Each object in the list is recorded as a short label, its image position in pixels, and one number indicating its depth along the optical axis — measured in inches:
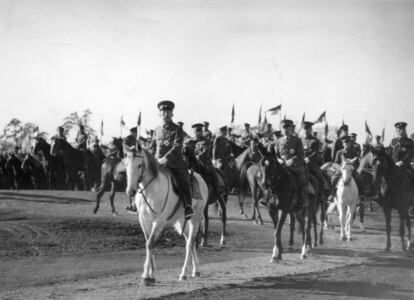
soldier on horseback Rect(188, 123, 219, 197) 589.3
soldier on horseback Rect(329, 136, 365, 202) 744.3
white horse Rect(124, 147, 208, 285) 398.9
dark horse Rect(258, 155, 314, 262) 529.7
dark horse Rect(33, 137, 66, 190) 1026.1
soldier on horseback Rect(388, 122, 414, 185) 667.4
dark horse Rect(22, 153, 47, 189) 1109.7
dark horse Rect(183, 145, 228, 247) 559.5
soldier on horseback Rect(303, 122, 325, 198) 655.8
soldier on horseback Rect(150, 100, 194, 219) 439.8
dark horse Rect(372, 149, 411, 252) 654.5
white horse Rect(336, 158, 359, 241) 713.6
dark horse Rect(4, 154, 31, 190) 1154.7
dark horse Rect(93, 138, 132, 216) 783.1
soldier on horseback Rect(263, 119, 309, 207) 565.9
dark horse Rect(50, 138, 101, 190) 1005.8
